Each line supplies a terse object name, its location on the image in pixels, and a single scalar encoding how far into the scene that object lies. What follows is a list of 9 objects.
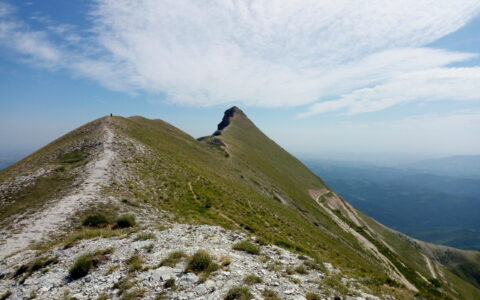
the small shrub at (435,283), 49.07
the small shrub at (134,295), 8.31
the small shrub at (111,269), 10.27
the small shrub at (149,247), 12.29
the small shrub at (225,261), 11.05
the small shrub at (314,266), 12.68
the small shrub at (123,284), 8.91
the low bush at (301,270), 11.77
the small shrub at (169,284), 9.05
